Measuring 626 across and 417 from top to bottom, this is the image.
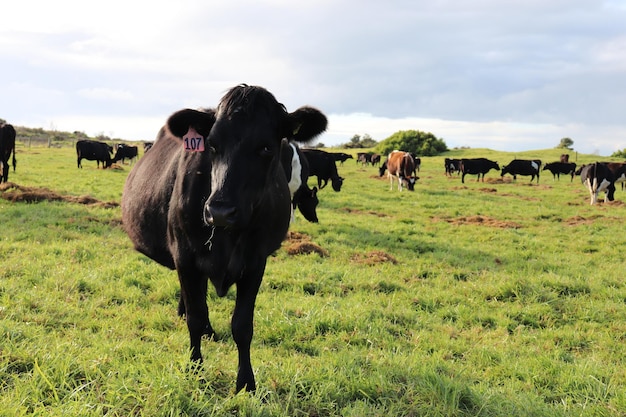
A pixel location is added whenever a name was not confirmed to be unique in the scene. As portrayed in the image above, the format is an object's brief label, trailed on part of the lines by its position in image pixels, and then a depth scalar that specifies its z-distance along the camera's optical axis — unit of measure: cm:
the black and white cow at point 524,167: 3428
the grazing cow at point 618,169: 2184
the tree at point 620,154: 6312
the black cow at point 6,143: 1542
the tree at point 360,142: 9700
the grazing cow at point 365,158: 4944
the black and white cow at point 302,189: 848
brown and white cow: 2389
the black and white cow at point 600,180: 2056
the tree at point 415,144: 7112
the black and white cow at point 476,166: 3441
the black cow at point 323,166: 1719
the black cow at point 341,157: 4730
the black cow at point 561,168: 3853
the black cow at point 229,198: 283
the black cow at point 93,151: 3056
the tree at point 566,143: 9031
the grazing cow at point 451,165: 3790
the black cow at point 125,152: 3509
